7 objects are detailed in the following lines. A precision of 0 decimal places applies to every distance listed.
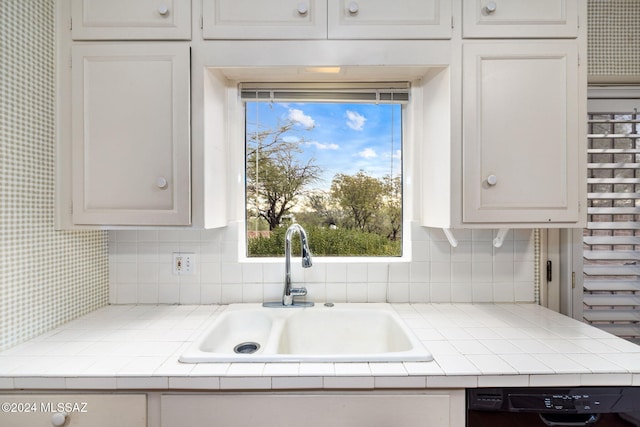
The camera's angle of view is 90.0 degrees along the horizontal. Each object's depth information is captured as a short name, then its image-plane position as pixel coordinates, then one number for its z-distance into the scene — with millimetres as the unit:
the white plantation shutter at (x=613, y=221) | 1529
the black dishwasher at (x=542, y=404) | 943
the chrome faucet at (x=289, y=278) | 1438
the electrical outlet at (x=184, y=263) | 1569
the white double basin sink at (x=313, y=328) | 1376
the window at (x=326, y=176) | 1686
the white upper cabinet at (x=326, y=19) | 1229
